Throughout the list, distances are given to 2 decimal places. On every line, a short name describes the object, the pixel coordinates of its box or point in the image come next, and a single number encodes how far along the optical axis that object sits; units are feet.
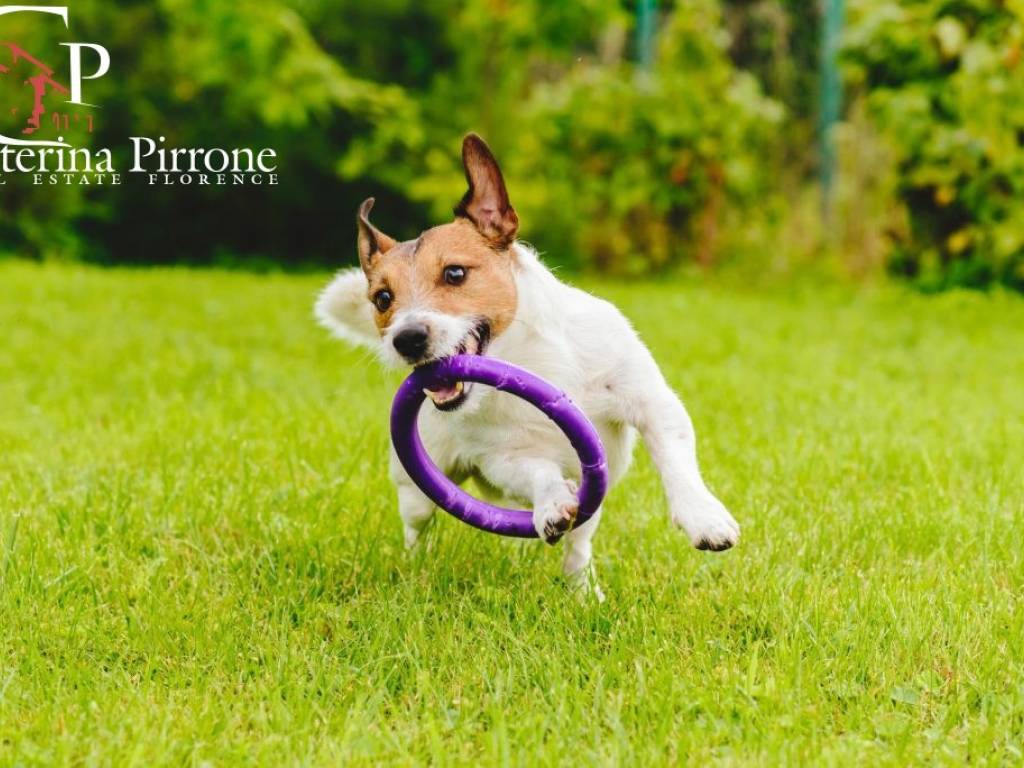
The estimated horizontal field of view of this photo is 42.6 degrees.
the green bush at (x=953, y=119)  28.78
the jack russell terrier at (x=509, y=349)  10.89
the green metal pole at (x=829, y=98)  39.96
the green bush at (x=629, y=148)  38.45
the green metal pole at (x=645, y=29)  42.19
